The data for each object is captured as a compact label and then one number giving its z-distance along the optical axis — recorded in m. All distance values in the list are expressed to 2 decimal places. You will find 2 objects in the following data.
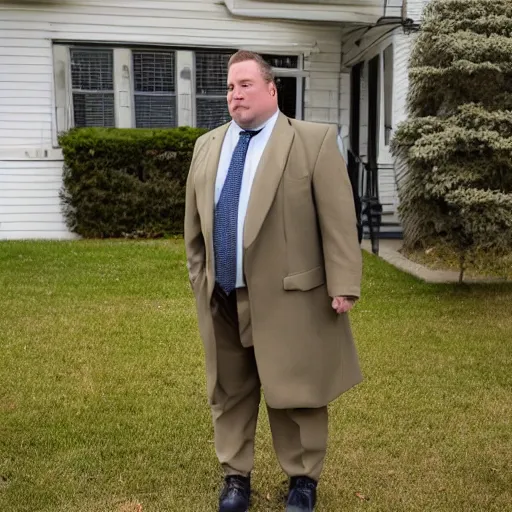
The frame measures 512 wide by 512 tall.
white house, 10.43
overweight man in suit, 2.71
